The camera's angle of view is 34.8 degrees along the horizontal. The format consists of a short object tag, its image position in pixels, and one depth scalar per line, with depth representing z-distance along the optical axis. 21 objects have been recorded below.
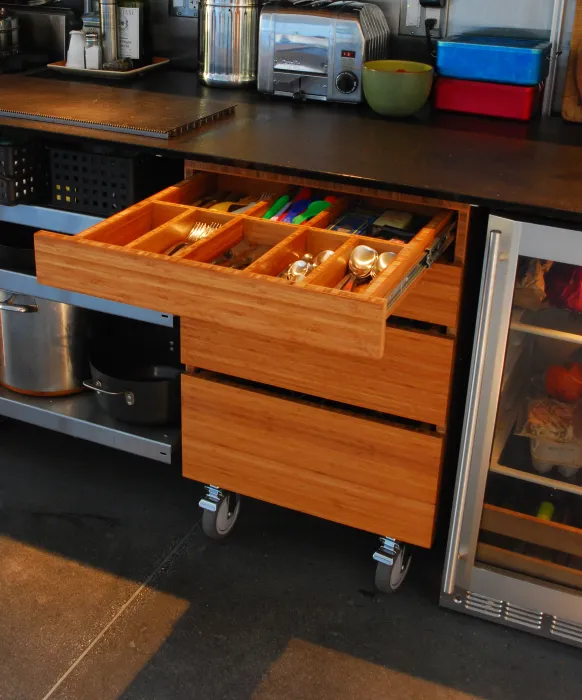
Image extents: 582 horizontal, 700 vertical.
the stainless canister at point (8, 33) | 2.55
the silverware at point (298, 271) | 1.60
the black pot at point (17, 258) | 2.34
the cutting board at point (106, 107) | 2.01
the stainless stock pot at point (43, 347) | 2.39
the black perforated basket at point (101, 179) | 2.03
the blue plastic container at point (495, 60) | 2.20
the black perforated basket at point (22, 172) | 2.06
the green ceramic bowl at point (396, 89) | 2.17
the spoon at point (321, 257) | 1.61
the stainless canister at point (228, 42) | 2.41
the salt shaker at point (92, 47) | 2.51
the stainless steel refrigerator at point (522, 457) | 1.77
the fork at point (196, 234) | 1.71
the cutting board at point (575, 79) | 2.22
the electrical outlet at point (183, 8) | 2.64
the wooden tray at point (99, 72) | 2.49
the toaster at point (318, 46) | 2.29
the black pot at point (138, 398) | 2.26
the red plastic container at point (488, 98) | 2.24
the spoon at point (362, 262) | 1.60
